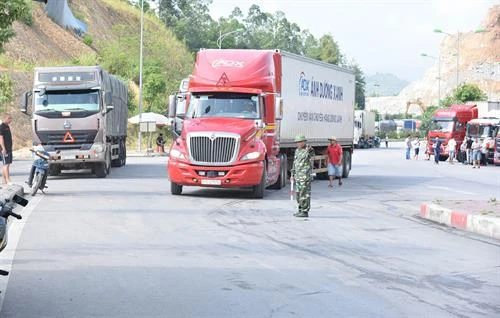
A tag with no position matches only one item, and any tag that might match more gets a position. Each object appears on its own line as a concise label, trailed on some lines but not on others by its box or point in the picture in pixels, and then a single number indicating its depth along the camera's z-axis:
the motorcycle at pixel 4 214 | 7.66
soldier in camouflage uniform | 17.36
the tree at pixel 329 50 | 162.75
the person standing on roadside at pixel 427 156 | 61.33
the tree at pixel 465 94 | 101.94
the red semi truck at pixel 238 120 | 21.09
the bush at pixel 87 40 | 84.02
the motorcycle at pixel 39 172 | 21.52
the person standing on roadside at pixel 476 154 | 51.09
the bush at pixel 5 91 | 48.56
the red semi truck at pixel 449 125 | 58.97
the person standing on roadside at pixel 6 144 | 23.30
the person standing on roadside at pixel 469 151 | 53.94
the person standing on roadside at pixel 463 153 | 55.59
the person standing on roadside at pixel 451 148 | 55.24
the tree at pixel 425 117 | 113.38
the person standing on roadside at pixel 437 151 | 53.69
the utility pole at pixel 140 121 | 57.94
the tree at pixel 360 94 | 164.98
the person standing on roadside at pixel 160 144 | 57.00
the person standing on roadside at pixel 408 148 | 57.12
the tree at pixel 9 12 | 27.20
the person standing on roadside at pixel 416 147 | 58.81
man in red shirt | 28.83
